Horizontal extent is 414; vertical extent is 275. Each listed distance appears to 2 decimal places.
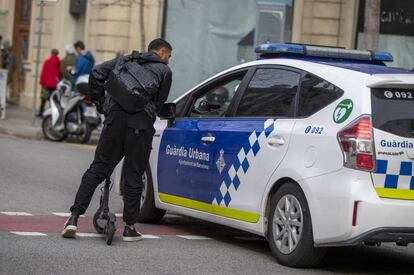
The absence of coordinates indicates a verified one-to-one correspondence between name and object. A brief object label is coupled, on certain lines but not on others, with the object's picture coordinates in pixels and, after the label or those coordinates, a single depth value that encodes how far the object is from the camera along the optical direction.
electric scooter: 7.98
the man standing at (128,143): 8.04
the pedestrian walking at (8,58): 25.75
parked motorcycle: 18.38
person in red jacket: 22.39
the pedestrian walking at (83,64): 20.25
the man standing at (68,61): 21.91
